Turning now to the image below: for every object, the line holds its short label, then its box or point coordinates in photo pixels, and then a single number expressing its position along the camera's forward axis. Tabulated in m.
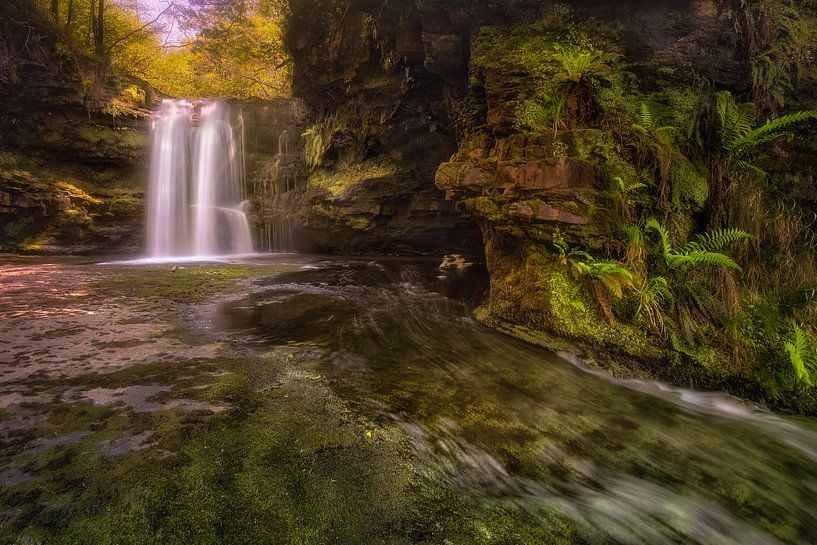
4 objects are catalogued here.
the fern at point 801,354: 3.29
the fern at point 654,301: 4.03
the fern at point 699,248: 3.91
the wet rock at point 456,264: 11.33
